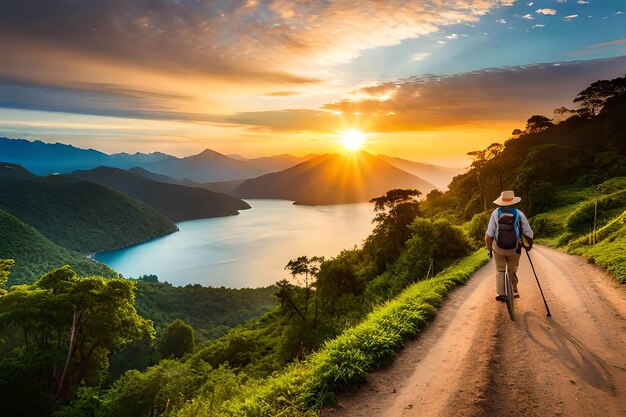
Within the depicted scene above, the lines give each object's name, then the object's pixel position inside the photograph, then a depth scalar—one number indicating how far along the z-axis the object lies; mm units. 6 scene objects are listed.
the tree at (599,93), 79312
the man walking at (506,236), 8414
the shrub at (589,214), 24028
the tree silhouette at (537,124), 91312
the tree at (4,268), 28634
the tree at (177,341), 72500
